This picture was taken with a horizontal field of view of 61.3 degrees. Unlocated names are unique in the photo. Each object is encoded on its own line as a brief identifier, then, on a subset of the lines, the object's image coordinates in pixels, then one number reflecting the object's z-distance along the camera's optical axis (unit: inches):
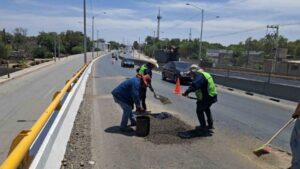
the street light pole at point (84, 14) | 1016.4
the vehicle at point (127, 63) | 1478.1
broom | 198.1
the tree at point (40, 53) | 3501.5
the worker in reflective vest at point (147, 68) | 292.9
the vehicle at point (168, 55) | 1341.2
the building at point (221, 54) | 2040.0
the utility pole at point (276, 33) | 1737.5
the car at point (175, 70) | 688.5
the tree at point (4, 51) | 2968.7
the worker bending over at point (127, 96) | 235.4
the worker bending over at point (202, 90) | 234.6
